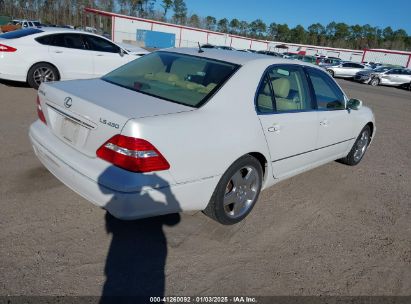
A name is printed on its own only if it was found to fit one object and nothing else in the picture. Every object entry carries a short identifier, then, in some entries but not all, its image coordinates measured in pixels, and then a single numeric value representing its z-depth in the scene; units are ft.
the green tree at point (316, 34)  407.03
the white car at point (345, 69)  96.68
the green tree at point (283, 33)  413.39
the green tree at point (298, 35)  403.75
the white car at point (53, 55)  24.45
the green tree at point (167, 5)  349.00
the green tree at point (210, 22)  377.58
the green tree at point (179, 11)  348.38
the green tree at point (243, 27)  403.38
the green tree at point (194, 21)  349.41
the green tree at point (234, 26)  402.11
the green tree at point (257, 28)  407.03
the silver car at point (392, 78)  86.89
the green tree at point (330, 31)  410.21
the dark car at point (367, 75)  87.15
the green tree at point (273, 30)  423.88
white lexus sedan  8.17
